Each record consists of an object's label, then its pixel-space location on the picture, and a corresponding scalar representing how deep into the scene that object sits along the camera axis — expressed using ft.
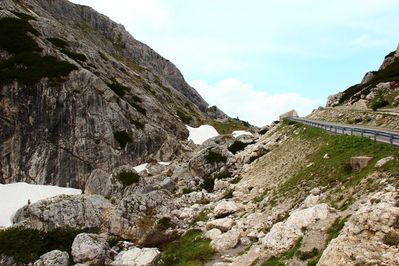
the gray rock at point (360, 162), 67.00
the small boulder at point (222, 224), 82.53
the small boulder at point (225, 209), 93.81
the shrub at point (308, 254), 49.70
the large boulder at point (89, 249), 84.48
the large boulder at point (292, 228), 56.95
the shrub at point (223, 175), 143.02
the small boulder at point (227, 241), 72.23
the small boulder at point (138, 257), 76.93
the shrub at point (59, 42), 306.00
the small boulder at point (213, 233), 79.09
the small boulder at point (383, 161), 61.53
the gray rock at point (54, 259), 84.02
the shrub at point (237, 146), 181.27
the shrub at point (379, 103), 162.47
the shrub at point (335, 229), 50.35
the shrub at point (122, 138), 246.64
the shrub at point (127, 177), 154.52
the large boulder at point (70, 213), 114.11
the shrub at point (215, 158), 159.43
